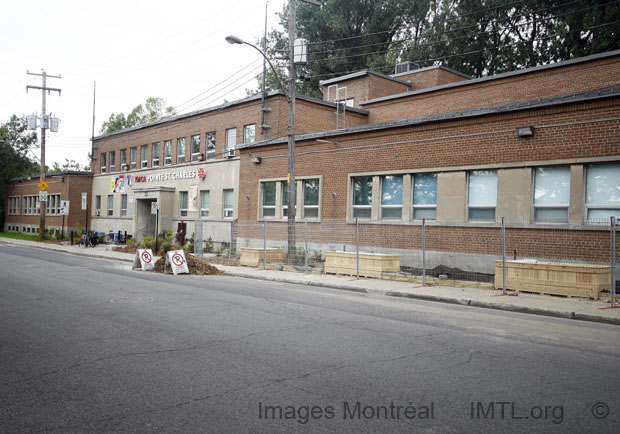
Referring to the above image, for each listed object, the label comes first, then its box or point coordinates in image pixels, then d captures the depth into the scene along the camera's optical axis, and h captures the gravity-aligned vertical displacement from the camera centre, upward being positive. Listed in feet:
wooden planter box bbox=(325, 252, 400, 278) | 55.67 -3.93
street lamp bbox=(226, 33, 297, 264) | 66.28 +9.71
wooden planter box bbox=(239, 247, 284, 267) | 69.77 -4.09
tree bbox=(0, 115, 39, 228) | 188.34 +27.41
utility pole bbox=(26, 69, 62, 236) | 132.46 +24.26
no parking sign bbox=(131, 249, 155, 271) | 64.44 -4.63
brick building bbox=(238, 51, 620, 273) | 49.55 +6.59
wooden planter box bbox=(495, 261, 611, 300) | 40.29 -3.72
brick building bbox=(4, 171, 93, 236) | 148.77 +6.70
